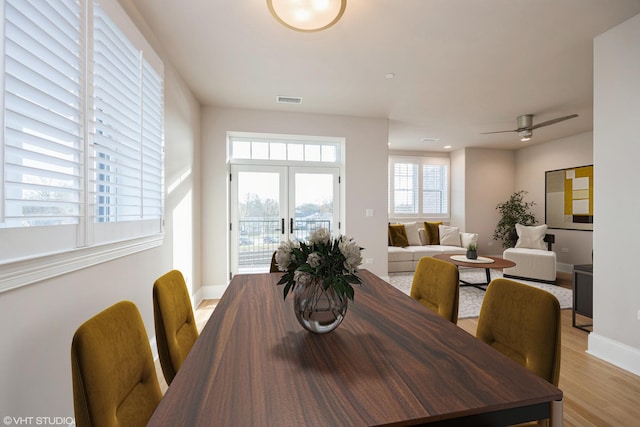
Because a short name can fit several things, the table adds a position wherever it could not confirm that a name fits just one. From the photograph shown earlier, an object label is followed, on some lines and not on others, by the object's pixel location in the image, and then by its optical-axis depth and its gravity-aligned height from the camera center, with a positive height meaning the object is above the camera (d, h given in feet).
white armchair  15.30 -2.33
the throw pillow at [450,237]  20.18 -1.67
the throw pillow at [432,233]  20.70 -1.43
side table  9.29 -2.58
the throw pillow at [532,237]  17.01 -1.43
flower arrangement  3.26 -0.57
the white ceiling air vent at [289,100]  12.10 +4.87
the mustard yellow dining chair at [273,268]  7.93 -1.55
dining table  2.05 -1.44
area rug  11.68 -3.83
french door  14.08 +0.22
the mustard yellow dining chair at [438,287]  4.78 -1.33
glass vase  3.35 -1.10
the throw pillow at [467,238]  19.14 -1.71
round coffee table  12.95 -2.31
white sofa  18.31 -2.34
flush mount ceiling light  5.33 +3.86
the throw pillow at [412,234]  20.27 -1.49
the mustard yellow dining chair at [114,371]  2.20 -1.41
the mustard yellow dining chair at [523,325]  3.24 -1.40
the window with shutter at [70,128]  3.42 +1.28
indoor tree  20.63 -0.24
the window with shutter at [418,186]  22.39 +2.14
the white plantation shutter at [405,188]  22.38 +2.00
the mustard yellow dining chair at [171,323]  3.78 -1.58
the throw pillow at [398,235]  19.71 -1.52
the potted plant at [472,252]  14.20 -1.92
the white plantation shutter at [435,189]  23.04 +1.99
